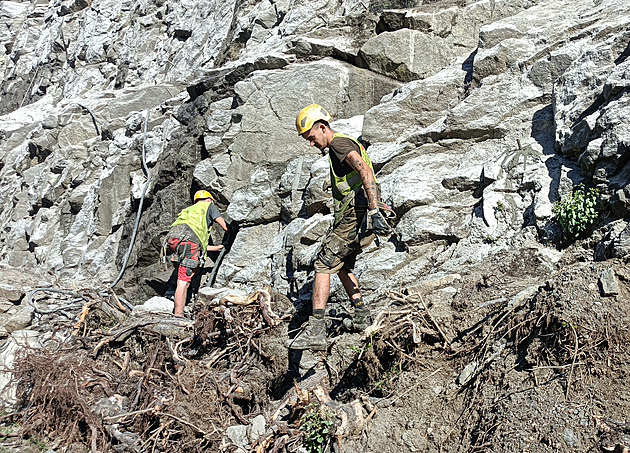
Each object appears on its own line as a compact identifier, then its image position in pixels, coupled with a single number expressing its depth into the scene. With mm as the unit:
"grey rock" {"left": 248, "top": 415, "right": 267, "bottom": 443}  5319
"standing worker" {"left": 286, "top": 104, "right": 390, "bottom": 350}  5137
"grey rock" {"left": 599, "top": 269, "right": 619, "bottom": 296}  4062
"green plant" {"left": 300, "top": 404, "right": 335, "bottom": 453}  4453
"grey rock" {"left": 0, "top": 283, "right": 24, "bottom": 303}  10414
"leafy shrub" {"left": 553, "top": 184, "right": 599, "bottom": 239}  5215
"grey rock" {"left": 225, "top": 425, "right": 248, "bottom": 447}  5410
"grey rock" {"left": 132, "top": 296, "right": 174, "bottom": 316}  8211
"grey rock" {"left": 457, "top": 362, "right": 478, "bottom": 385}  4404
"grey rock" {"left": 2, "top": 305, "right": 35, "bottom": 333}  9305
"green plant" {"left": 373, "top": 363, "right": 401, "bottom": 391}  4824
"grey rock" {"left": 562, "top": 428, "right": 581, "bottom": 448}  3457
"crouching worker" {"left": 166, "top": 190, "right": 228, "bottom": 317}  8156
